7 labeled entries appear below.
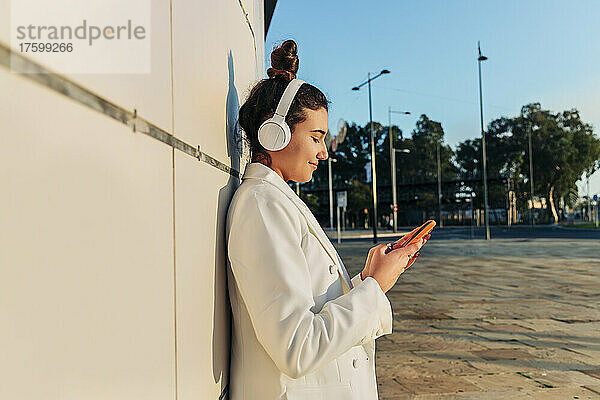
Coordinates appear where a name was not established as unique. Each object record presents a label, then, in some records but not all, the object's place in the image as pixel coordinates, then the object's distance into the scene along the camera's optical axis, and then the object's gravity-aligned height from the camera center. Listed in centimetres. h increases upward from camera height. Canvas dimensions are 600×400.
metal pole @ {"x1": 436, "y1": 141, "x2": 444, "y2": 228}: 6864 +680
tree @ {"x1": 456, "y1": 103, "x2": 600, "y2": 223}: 6431 +711
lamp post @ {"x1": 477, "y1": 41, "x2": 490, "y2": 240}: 3069 +610
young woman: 148 -13
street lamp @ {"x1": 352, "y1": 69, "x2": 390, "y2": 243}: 3125 +327
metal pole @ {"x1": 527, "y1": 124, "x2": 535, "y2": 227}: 6338 +589
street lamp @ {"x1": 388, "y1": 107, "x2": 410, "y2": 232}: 4876 +849
